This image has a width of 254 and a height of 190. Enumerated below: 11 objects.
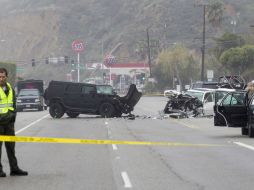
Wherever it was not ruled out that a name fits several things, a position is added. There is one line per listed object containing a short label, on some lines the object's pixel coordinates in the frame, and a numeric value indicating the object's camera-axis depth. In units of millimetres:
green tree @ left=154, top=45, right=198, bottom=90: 108744
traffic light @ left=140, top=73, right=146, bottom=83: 131900
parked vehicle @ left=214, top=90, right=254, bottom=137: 24125
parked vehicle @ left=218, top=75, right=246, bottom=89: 39312
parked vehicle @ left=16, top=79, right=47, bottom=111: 53781
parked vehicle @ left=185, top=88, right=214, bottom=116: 41091
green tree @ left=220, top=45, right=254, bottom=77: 84625
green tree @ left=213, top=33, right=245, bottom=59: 94312
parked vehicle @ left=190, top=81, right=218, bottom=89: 54175
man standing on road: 13164
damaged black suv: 39625
